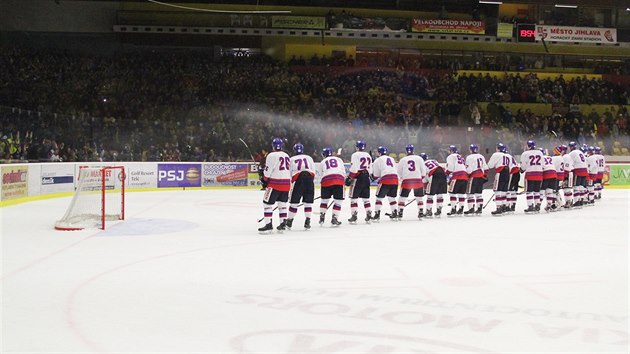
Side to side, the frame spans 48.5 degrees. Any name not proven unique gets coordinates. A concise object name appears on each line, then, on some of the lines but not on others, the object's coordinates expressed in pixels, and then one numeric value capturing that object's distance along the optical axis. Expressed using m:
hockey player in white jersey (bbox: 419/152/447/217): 12.49
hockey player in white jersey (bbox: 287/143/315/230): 10.05
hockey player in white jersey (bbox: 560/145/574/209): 14.34
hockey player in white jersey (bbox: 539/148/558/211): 13.48
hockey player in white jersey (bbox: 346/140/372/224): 11.34
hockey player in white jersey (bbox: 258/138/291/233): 9.55
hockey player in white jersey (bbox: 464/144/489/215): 12.92
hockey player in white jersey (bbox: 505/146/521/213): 13.21
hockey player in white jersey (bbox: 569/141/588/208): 14.58
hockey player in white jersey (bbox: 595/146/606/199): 15.82
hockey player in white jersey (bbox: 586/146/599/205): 15.59
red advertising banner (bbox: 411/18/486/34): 25.00
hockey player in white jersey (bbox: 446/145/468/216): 12.79
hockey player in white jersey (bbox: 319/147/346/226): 10.76
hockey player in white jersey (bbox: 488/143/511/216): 13.01
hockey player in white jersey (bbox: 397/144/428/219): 11.95
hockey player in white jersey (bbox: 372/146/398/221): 11.61
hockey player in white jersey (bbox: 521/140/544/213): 13.23
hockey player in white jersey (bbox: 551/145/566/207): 13.88
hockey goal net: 9.98
